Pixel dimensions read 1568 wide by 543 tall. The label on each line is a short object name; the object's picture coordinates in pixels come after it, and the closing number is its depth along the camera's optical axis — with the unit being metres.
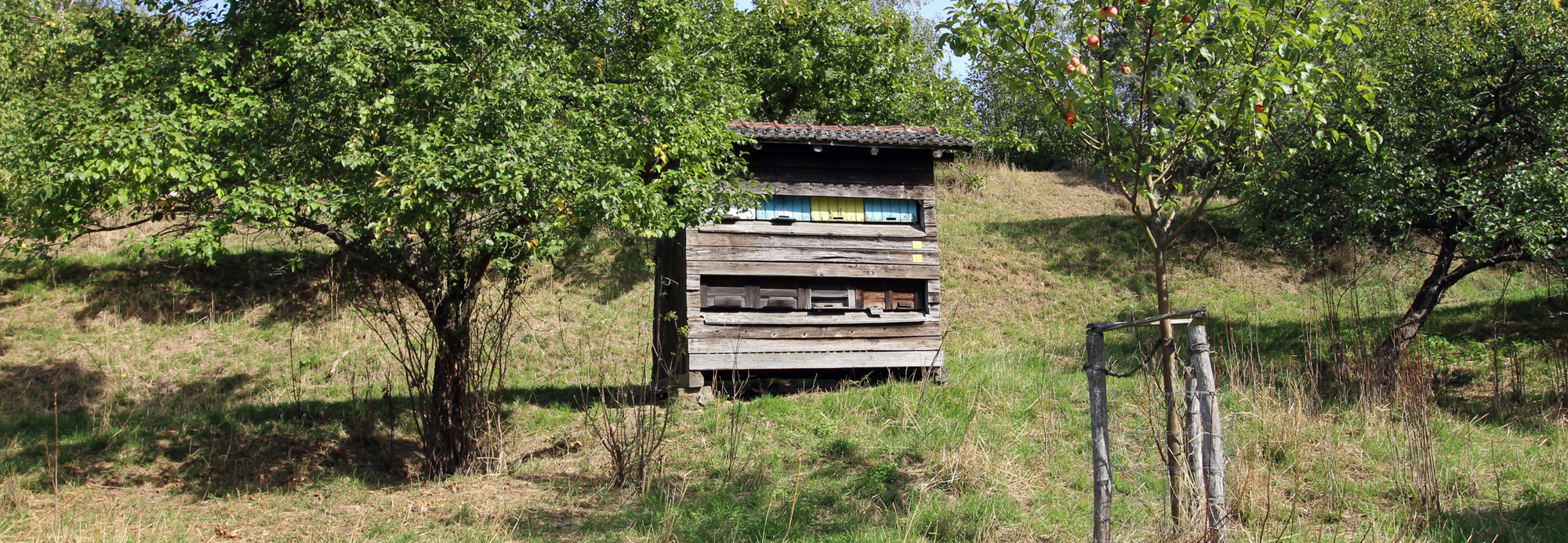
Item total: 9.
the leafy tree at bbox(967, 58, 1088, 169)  29.44
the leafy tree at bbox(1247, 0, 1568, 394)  10.06
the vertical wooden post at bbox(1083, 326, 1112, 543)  4.90
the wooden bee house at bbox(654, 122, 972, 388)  10.66
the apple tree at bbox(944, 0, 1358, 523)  4.60
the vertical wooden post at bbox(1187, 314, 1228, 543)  4.61
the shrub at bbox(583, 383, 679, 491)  7.57
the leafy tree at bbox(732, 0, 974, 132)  17.02
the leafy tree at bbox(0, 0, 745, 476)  6.80
